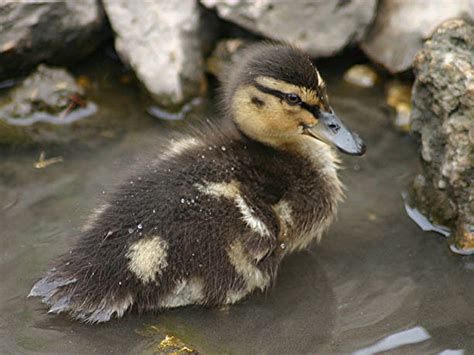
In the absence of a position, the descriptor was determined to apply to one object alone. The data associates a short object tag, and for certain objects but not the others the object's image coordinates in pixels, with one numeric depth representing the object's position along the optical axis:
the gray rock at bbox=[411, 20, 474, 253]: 6.06
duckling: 5.48
